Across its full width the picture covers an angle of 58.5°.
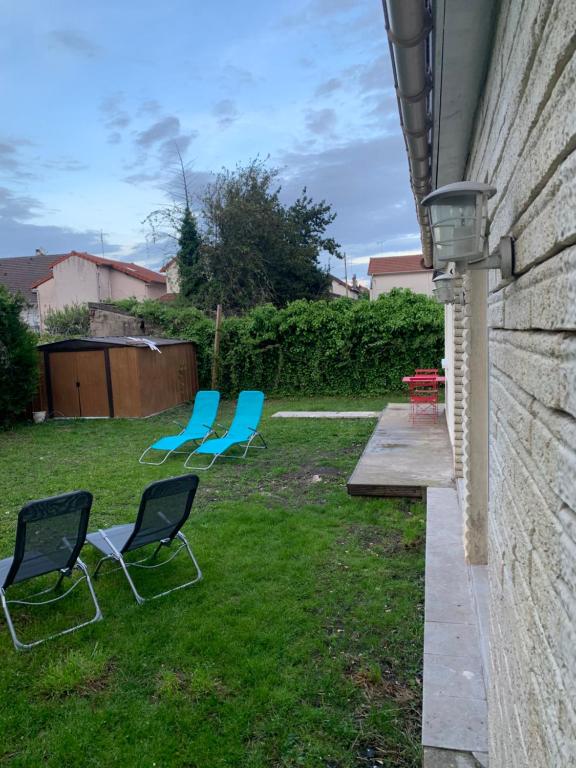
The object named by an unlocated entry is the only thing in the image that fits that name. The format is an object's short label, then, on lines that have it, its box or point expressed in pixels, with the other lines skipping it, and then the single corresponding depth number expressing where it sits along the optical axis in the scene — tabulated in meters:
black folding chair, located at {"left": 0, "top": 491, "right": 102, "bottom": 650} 3.34
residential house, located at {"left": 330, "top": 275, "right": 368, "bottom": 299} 47.94
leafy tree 22.92
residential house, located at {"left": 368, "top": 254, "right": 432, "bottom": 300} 37.16
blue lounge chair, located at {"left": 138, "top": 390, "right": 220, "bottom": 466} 8.23
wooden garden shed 12.59
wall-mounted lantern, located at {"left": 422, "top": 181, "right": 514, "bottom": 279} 1.60
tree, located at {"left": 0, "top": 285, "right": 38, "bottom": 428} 11.52
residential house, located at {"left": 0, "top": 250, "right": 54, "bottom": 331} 33.72
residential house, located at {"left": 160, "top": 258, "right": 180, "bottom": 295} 27.92
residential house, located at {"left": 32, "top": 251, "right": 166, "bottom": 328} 31.45
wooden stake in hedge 15.24
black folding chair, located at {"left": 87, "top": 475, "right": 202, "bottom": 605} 3.88
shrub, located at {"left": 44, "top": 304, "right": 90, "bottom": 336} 24.05
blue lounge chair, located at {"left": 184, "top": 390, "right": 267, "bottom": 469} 7.94
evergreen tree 22.61
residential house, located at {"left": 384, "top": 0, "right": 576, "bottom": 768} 0.85
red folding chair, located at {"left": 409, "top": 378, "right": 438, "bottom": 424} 10.30
